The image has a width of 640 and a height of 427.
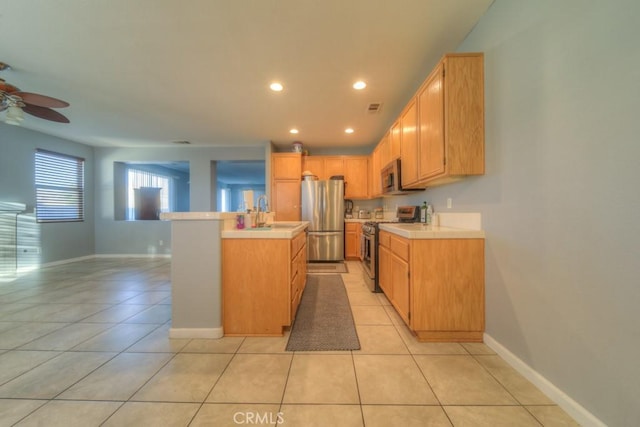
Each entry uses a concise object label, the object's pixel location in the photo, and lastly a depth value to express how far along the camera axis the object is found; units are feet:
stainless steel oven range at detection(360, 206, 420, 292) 9.90
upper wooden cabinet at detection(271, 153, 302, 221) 16.49
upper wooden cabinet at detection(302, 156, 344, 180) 17.19
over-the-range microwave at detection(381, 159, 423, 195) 9.71
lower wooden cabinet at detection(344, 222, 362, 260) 16.34
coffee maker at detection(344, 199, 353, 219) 18.06
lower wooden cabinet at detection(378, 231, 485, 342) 6.06
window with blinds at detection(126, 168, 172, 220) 19.01
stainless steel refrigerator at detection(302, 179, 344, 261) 15.80
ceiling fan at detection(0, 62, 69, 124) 6.96
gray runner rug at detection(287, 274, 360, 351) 6.03
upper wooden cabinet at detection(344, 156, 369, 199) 17.07
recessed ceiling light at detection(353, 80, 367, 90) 8.89
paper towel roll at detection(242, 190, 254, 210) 8.11
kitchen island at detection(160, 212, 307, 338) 6.34
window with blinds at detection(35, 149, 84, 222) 14.42
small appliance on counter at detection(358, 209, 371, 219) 17.45
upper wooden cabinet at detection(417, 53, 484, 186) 5.91
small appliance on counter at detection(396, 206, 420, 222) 10.34
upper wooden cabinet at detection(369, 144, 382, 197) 13.67
